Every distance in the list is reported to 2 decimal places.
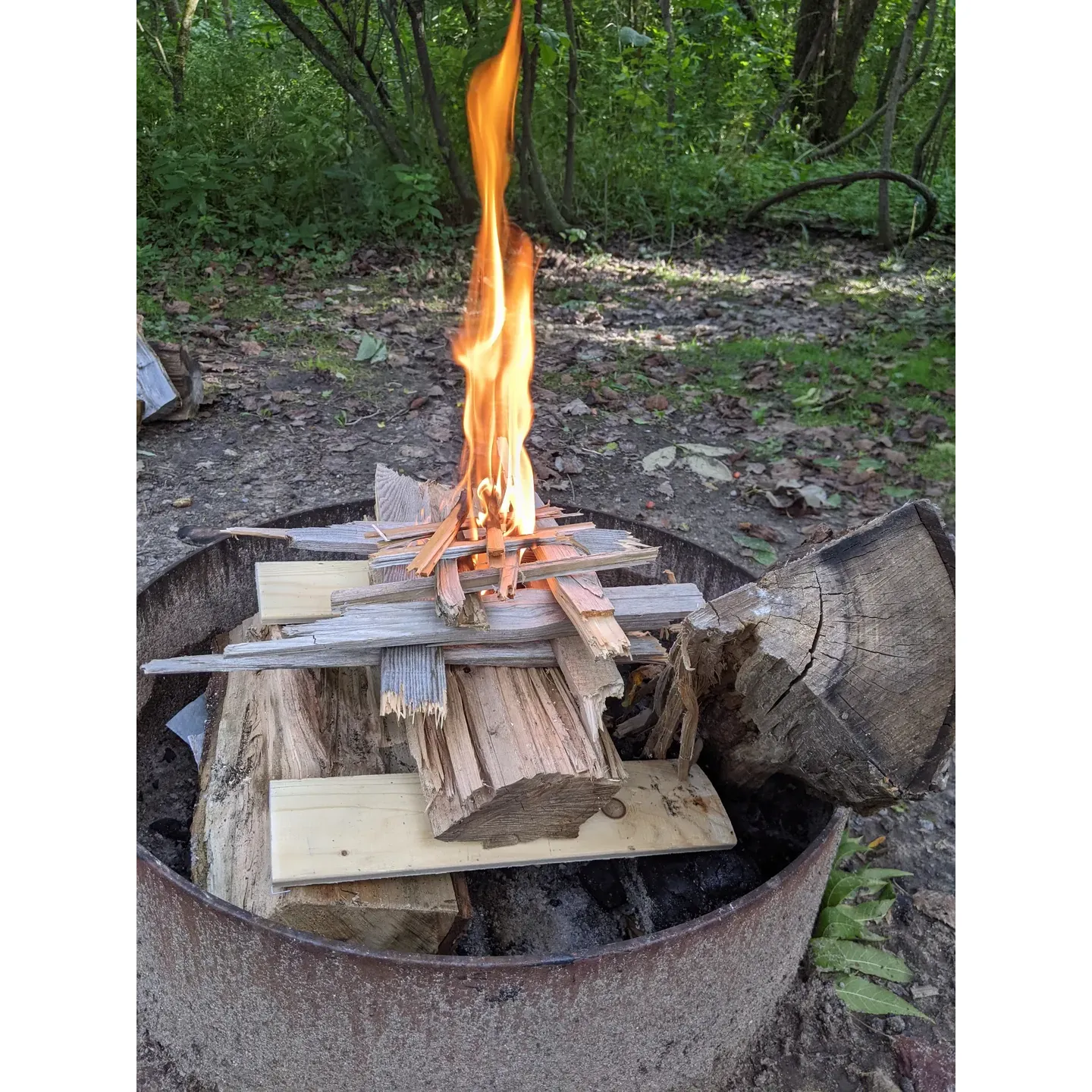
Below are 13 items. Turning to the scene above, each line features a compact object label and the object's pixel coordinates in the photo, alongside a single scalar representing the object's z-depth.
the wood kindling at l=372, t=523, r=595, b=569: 1.68
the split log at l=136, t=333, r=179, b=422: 3.91
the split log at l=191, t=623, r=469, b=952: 1.46
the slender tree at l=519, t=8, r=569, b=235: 5.60
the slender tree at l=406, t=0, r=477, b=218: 5.39
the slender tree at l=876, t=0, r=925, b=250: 6.20
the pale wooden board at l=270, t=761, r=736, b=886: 1.45
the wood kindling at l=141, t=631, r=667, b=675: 1.54
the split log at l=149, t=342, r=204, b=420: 4.06
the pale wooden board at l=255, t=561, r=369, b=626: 1.81
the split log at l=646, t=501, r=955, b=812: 1.38
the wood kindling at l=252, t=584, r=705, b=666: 1.55
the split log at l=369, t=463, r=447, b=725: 1.46
